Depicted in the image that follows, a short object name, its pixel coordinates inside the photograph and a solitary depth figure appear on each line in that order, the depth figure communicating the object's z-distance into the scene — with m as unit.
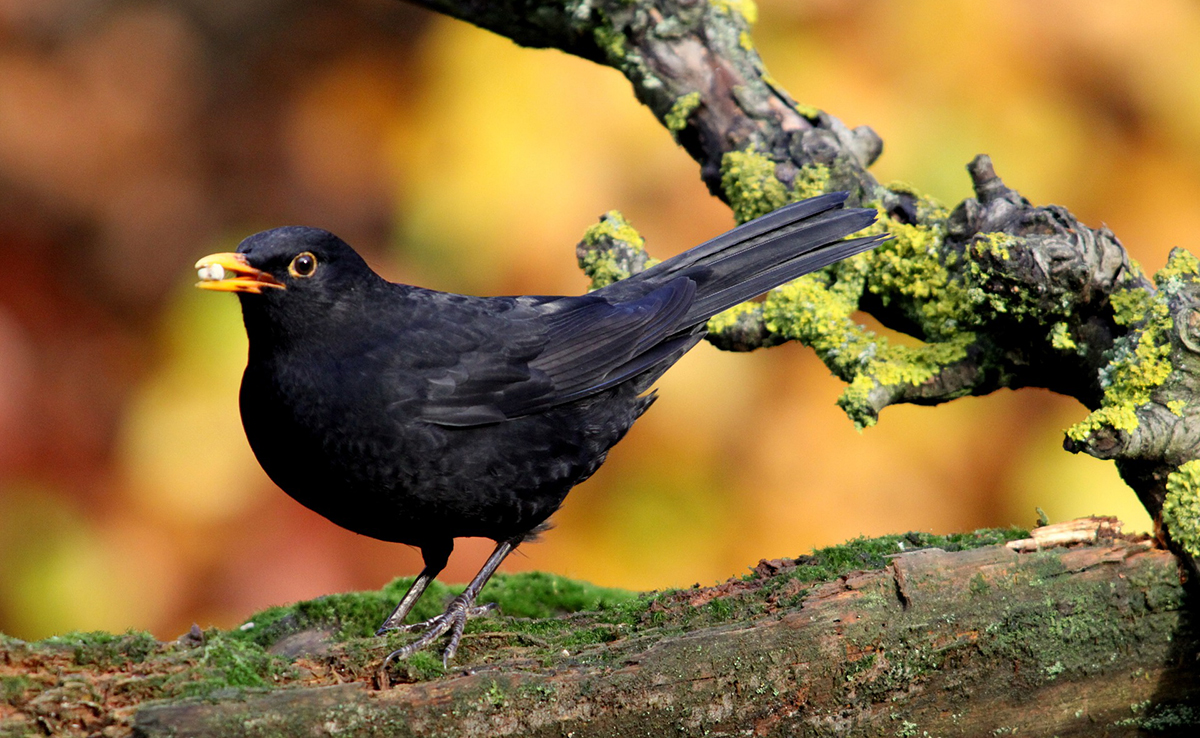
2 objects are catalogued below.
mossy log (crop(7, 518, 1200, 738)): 4.74
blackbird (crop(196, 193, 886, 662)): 6.30
